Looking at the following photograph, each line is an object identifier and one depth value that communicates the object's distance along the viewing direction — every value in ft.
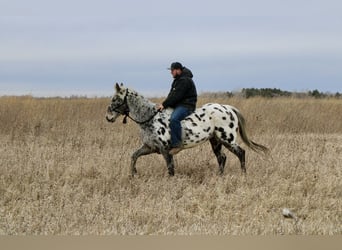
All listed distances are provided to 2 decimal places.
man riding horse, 55.21
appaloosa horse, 55.83
